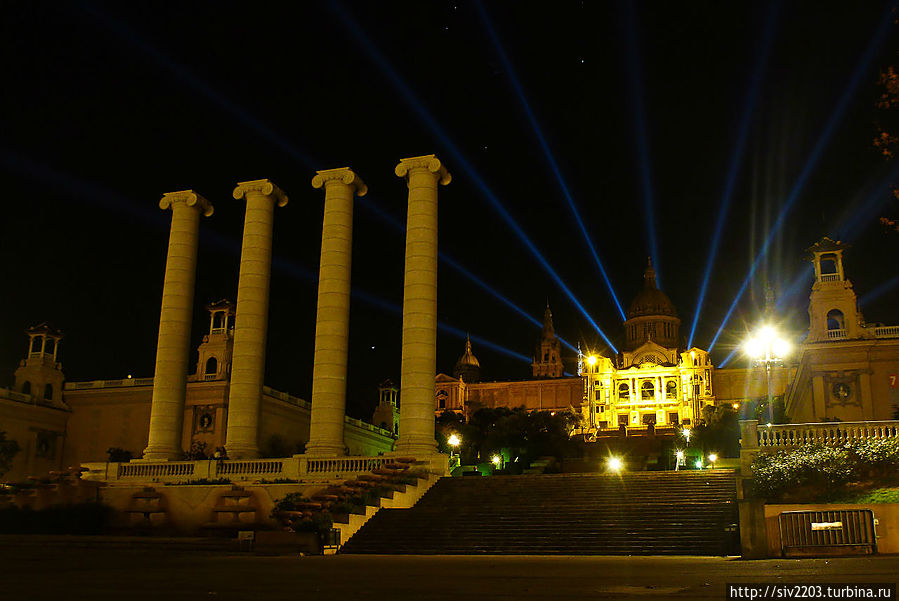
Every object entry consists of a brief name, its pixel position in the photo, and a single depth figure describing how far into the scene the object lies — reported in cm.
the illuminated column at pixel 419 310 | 4122
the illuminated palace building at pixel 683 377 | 6191
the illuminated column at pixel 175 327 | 4616
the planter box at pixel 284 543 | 2622
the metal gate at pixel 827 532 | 2002
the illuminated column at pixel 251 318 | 4484
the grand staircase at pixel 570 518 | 2652
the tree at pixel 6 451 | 6259
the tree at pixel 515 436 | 7450
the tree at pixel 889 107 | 2072
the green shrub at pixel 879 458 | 2848
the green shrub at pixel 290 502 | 3188
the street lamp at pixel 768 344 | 3491
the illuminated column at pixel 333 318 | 4278
